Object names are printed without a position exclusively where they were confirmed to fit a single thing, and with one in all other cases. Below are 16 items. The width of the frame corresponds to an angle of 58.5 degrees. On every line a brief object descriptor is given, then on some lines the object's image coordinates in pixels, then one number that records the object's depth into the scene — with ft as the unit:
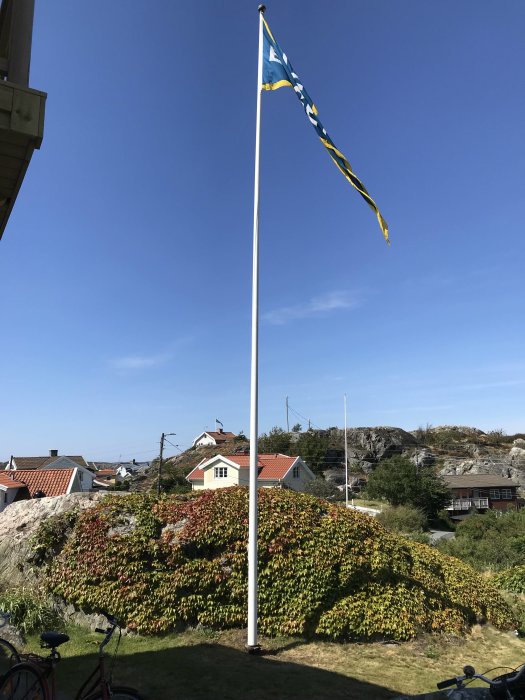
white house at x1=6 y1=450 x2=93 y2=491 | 207.27
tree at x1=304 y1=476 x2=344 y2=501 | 153.99
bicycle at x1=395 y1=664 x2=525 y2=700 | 12.10
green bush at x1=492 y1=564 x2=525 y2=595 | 39.63
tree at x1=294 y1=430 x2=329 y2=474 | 224.74
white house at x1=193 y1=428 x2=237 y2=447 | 296.71
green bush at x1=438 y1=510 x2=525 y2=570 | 57.41
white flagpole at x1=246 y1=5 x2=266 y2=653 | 24.50
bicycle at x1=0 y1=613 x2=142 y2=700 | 12.67
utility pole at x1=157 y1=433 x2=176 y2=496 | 133.29
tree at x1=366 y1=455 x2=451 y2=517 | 153.48
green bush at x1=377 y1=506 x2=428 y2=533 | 105.60
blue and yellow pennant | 30.53
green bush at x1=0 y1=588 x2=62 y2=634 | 25.54
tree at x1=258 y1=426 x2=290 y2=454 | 237.66
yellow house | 147.54
